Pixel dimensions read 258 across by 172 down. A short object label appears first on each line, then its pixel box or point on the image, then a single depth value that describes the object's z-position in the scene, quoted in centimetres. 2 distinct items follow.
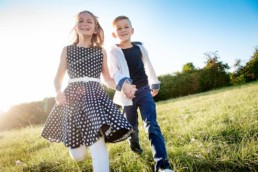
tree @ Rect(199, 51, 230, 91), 2264
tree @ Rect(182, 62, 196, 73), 4061
